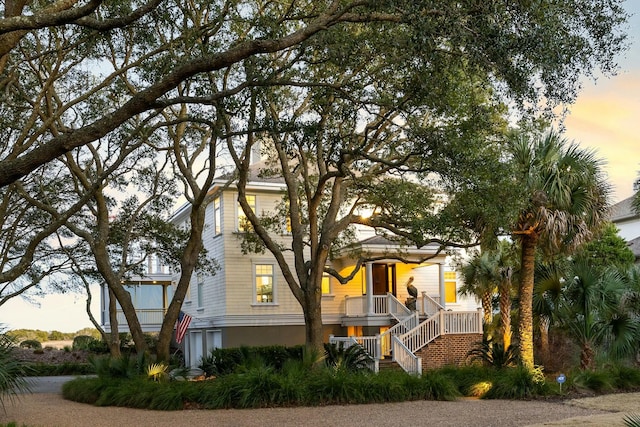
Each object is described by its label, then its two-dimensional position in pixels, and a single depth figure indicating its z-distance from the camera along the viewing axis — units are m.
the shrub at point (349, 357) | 19.80
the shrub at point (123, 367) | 18.89
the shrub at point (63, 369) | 35.41
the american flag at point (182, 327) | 23.94
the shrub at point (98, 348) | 40.81
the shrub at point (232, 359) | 19.81
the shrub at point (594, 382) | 17.89
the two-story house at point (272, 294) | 29.69
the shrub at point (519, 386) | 17.05
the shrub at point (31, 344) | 45.33
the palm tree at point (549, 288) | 20.86
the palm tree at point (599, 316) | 19.70
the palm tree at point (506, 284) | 24.34
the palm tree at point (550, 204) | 18.58
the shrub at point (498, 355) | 19.36
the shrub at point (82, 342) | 41.97
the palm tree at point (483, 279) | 26.00
